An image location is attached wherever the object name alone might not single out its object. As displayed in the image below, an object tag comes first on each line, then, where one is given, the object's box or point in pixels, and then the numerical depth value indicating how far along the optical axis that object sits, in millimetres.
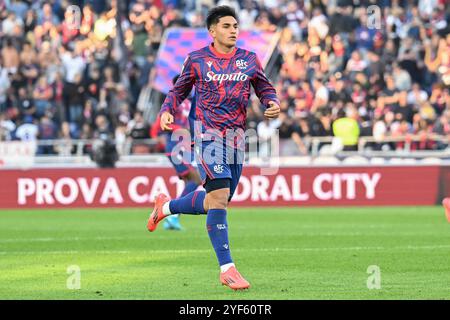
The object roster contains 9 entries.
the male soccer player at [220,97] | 11148
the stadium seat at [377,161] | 25484
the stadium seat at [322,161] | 25594
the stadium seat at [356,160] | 25484
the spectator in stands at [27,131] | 27453
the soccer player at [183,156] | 18344
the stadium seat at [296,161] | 25641
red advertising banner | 25531
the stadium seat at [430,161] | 25562
